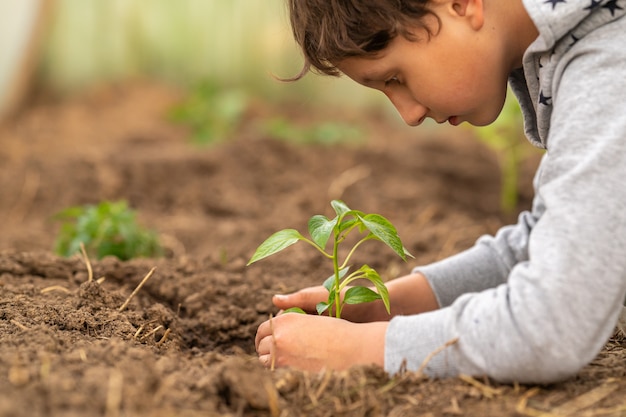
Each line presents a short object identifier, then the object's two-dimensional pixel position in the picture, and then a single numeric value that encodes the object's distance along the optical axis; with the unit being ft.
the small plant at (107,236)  10.23
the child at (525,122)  5.18
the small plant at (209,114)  17.71
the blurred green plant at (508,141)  12.85
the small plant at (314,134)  16.84
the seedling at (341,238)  6.13
